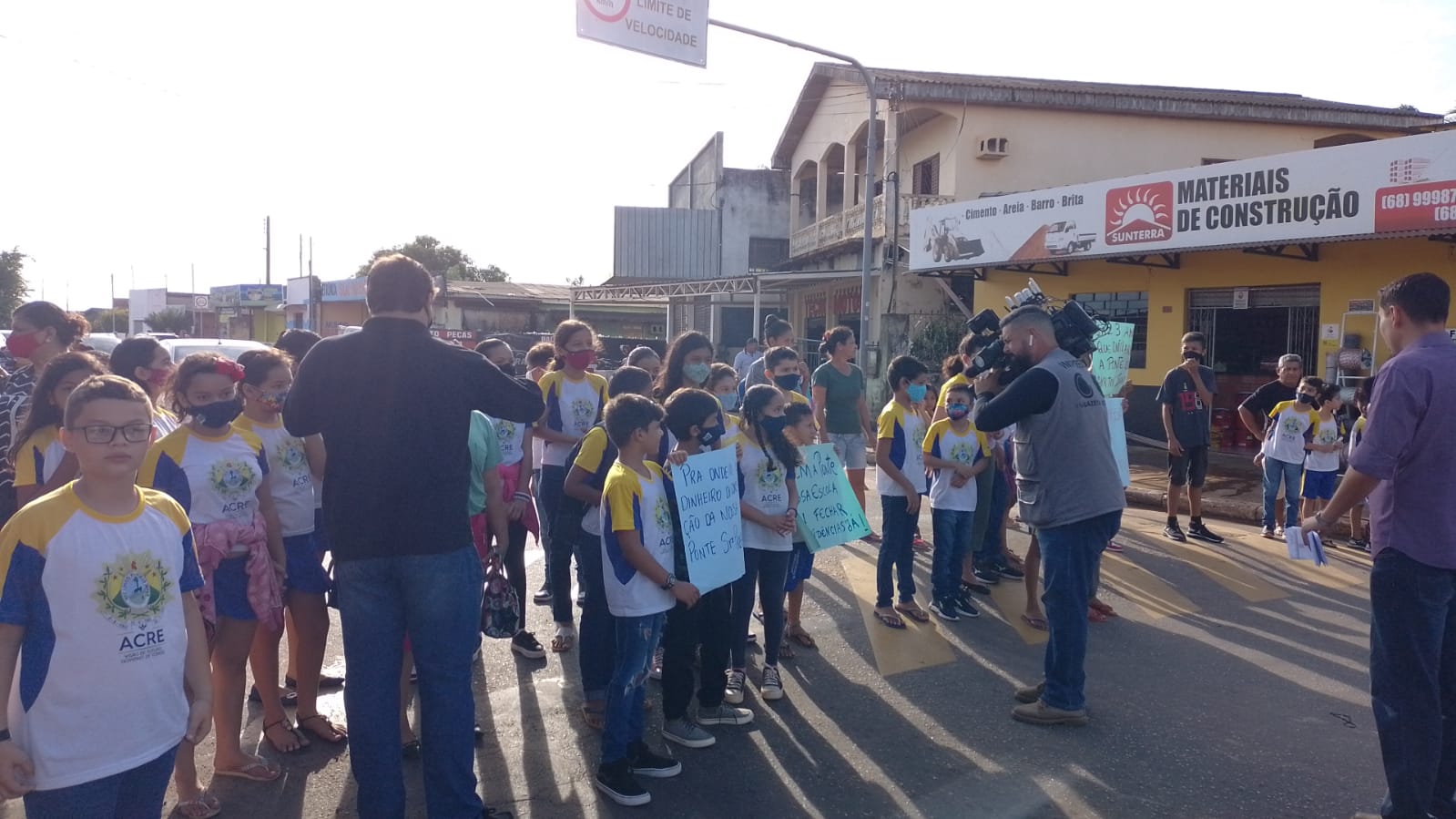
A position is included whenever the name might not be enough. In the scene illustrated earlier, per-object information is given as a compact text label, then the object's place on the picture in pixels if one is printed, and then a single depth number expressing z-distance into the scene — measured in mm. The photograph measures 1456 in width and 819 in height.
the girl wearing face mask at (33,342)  4242
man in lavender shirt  3604
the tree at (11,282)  36000
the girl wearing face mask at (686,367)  5449
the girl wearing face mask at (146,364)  4355
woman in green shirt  7719
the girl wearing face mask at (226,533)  3832
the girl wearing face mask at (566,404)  6004
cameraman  4723
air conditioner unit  20812
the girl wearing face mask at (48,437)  3676
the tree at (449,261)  65406
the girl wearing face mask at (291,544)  4266
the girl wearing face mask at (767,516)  4980
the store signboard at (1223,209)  11812
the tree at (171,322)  54625
